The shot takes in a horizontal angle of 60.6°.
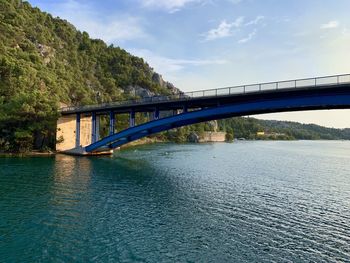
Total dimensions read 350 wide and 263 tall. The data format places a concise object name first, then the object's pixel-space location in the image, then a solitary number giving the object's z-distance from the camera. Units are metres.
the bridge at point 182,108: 28.54
